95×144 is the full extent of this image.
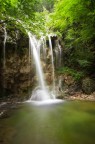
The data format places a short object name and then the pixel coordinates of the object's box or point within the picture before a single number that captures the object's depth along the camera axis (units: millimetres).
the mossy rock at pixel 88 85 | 5270
